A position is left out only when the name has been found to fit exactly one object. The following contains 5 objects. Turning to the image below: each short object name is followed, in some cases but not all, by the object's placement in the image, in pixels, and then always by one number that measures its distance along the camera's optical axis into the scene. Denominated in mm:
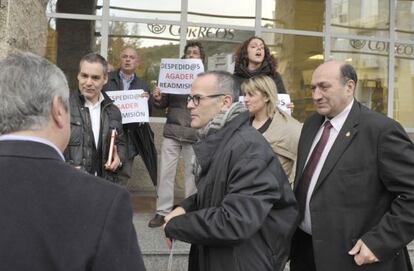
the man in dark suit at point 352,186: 2803
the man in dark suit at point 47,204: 1372
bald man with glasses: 2449
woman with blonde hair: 4309
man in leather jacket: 3744
